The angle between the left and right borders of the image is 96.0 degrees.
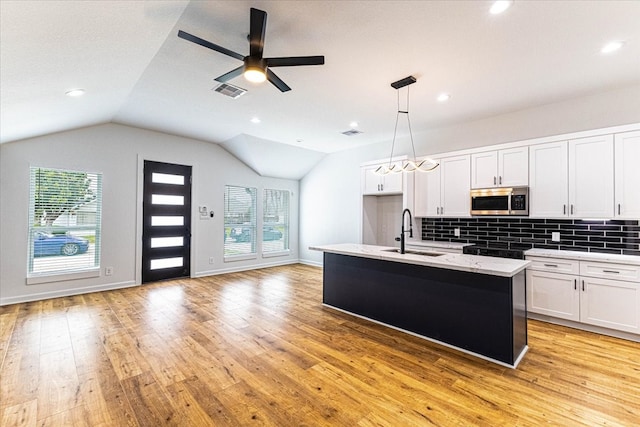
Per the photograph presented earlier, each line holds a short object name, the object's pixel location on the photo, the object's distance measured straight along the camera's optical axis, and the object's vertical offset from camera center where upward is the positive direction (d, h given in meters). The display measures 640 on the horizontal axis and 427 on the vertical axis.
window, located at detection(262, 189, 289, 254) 7.38 -0.16
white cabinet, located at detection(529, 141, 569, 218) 3.67 +0.50
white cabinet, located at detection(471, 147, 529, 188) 3.96 +0.71
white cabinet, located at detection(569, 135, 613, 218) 3.37 +0.50
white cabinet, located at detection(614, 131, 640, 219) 3.21 +0.49
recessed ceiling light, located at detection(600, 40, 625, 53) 2.54 +1.56
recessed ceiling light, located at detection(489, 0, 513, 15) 2.04 +1.53
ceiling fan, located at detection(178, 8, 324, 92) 2.11 +1.23
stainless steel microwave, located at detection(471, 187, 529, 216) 3.95 +0.24
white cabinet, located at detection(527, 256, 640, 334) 3.04 -0.84
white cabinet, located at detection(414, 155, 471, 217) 4.50 +0.46
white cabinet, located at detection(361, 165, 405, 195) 5.30 +0.66
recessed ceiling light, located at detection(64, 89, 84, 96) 3.07 +1.31
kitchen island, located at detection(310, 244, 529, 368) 2.55 -0.84
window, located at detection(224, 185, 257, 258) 6.64 -0.15
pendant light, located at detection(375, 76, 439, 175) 3.28 +1.52
